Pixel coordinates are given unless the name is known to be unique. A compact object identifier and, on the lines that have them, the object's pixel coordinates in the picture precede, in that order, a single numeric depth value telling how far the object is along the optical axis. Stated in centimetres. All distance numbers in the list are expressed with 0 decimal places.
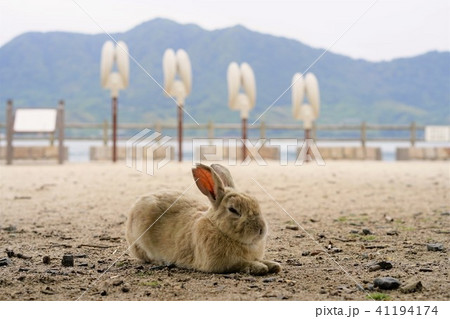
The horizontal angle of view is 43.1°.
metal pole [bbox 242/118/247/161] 1214
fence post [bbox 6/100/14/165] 1075
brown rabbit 210
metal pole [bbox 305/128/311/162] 1273
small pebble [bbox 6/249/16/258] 264
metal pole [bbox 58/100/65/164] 1099
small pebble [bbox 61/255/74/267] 239
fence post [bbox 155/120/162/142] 1637
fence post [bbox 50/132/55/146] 1475
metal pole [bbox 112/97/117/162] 1172
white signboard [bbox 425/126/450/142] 1719
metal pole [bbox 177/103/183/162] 1189
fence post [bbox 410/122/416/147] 1708
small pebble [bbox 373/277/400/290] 193
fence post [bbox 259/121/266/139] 1701
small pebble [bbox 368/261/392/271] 229
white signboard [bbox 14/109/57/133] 1087
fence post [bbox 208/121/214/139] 1642
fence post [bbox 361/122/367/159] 1681
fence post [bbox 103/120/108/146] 1611
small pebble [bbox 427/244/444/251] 279
